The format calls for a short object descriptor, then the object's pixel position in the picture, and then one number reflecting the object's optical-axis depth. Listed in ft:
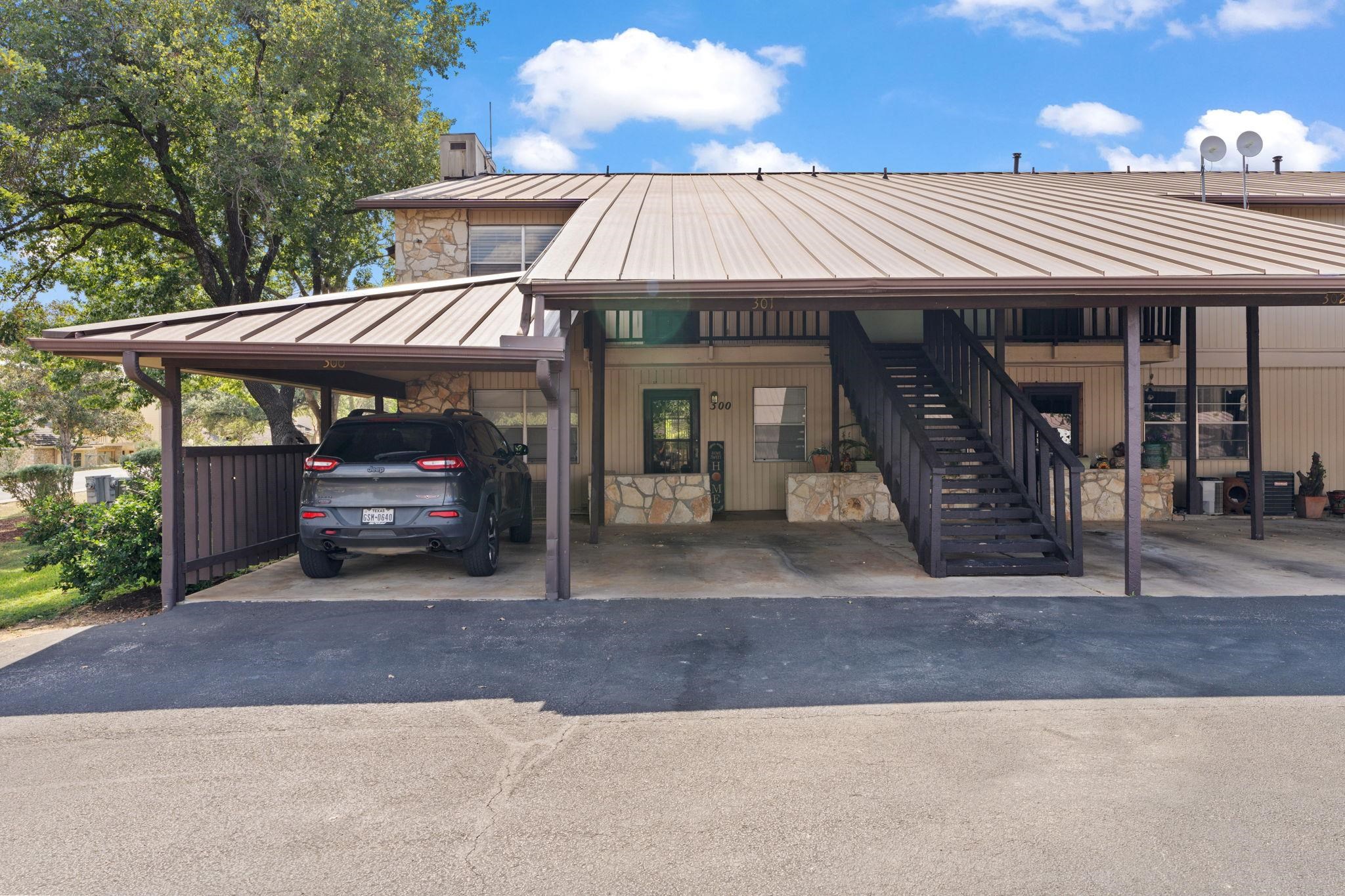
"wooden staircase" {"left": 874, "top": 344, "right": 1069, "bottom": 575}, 25.17
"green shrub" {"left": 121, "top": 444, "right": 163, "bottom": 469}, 60.08
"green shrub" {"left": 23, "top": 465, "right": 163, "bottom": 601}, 24.08
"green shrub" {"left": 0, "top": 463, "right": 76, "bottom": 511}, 53.31
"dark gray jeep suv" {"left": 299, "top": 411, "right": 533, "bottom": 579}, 22.54
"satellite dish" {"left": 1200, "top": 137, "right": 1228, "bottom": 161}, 36.19
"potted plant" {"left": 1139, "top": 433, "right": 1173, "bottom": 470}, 41.32
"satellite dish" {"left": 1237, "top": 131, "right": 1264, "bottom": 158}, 35.53
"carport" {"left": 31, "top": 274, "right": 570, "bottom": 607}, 20.92
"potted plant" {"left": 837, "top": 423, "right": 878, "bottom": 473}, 41.57
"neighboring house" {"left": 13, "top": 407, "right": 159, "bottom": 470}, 109.19
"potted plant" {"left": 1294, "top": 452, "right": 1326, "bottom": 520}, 40.68
